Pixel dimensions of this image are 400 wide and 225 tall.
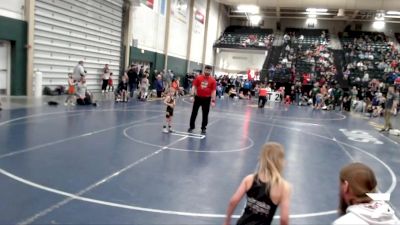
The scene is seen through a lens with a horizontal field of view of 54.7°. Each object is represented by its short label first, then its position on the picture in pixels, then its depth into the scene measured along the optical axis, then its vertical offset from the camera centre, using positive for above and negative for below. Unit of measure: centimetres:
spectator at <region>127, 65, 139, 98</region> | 2012 -59
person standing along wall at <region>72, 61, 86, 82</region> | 1634 -43
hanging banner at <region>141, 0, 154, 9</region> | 2408 +408
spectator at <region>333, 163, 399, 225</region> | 203 -61
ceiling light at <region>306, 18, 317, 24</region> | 4716 +742
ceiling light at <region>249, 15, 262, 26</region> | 4784 +706
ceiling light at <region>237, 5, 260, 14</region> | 4118 +739
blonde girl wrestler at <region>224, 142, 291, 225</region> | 306 -90
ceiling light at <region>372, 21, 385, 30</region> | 4569 +744
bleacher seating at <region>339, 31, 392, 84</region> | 3434 +343
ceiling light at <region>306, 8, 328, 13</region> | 4169 +783
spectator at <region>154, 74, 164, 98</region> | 2324 -105
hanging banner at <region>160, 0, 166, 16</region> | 2682 +433
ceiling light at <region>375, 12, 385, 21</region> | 4202 +790
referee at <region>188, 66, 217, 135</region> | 1102 -61
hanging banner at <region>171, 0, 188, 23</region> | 2884 +471
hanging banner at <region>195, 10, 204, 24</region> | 3418 +502
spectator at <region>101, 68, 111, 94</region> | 2020 -73
